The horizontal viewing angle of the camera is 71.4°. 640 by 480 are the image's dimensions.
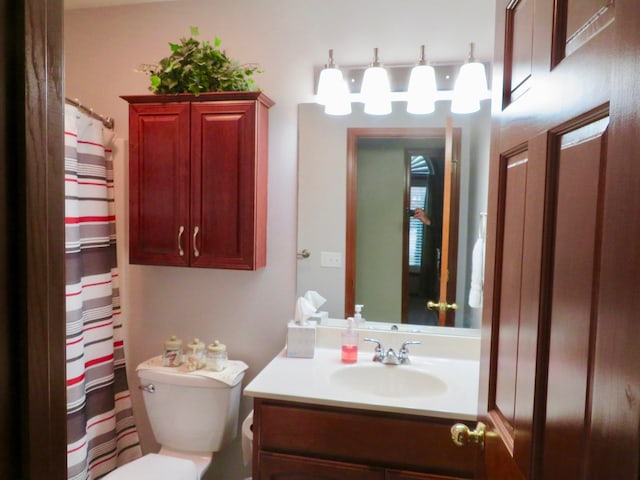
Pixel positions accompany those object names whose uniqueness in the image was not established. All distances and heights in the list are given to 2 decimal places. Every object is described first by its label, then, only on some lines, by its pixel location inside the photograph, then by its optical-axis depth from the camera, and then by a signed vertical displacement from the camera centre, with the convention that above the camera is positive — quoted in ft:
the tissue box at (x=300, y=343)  6.07 -1.74
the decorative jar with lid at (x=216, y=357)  6.28 -2.03
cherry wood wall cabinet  6.07 +0.49
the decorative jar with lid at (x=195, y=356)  6.25 -2.04
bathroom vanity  4.59 -2.28
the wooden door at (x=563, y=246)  1.48 -0.11
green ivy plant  6.06 +1.95
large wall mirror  6.16 +0.13
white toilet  6.07 -2.77
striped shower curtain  5.74 -1.49
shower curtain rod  6.07 +1.43
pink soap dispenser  5.96 -1.75
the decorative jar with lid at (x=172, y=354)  6.38 -2.03
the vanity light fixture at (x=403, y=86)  5.94 +1.81
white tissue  6.29 -1.29
